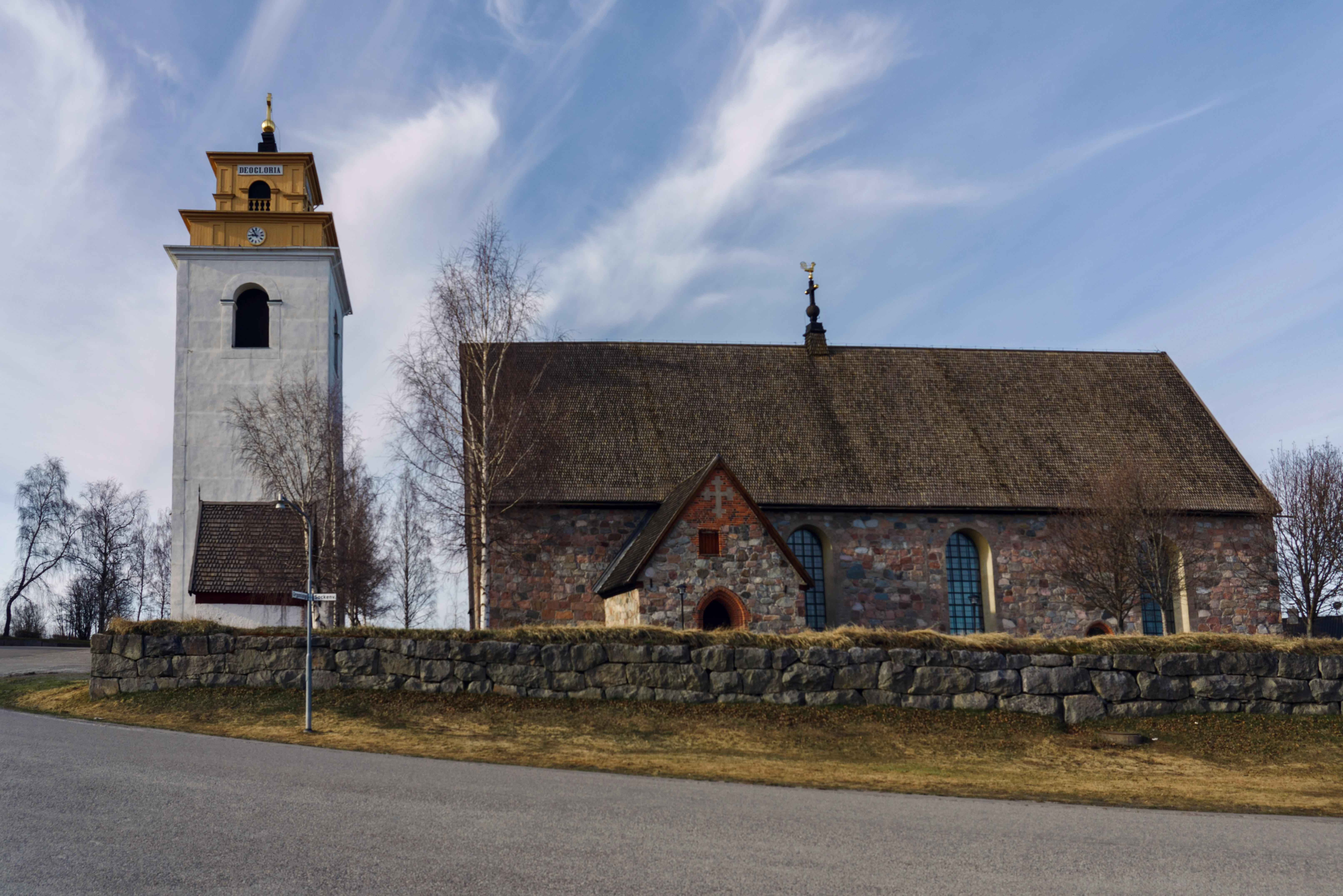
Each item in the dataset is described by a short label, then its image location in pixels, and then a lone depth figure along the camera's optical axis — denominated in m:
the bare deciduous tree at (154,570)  67.88
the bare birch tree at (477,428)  23.91
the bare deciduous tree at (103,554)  58.84
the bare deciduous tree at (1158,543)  25.31
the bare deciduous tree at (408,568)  39.12
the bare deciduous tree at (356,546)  28.34
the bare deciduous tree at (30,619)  64.44
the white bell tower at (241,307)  30.25
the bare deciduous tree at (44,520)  56.69
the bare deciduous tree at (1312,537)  26.17
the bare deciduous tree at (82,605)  60.69
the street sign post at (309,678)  16.16
